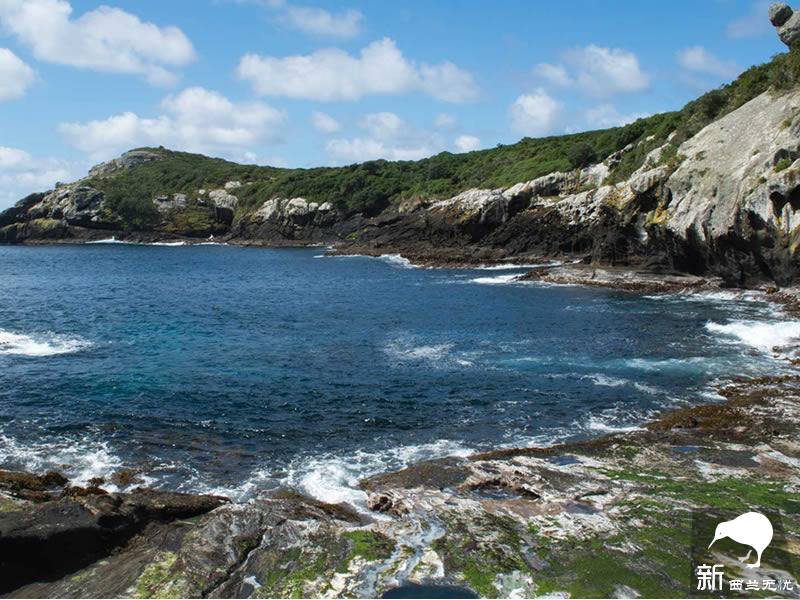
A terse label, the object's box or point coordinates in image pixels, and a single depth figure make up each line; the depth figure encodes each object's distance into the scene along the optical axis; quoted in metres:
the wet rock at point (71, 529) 13.02
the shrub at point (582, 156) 93.69
